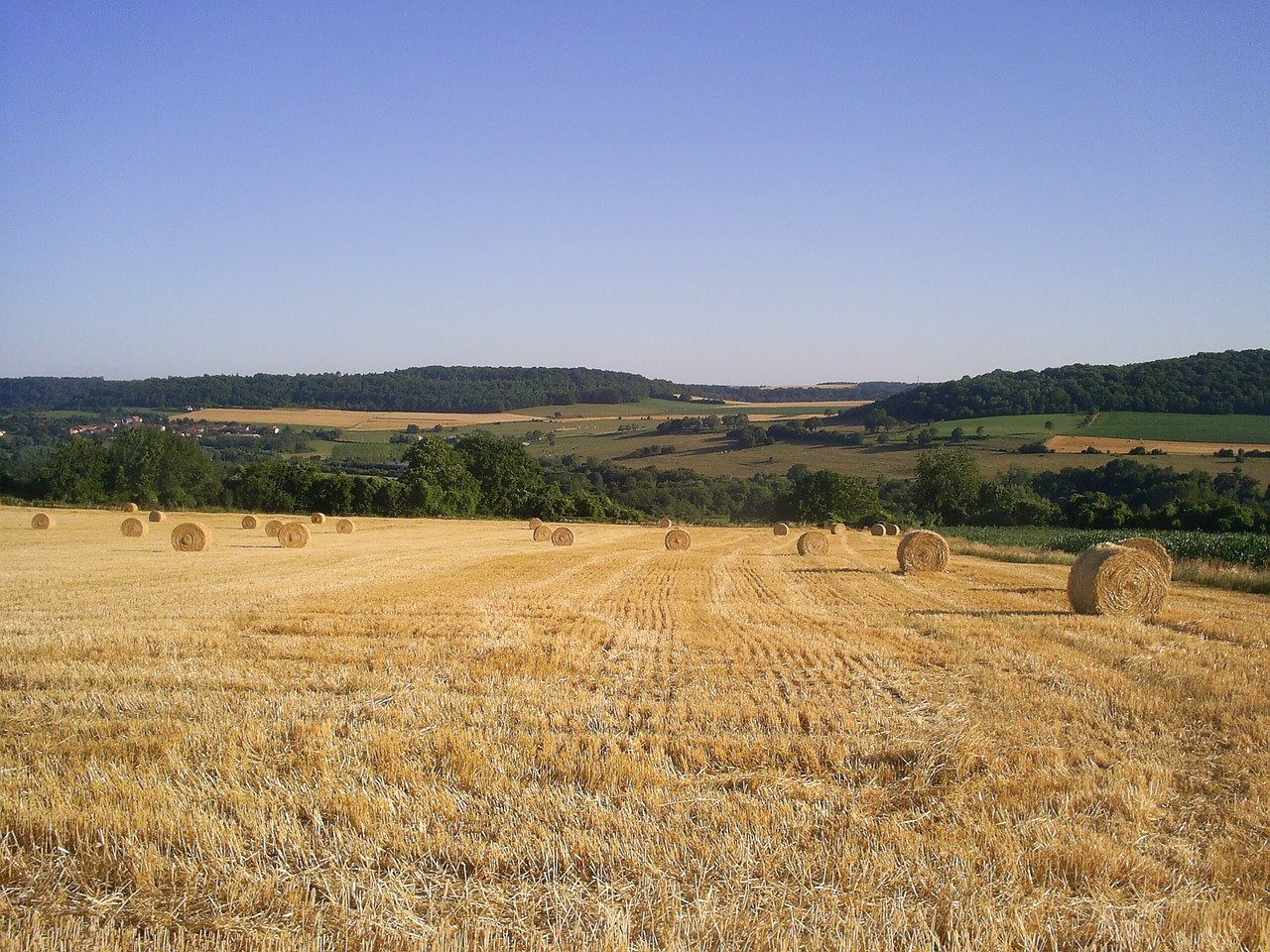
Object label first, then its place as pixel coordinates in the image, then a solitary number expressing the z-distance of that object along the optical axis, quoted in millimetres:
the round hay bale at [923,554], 23312
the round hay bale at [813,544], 33066
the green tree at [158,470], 65688
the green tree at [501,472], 74312
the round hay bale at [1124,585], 14695
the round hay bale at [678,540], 35125
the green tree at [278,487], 61906
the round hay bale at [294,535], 31891
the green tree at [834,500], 76438
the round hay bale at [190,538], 27844
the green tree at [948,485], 77875
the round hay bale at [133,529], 34594
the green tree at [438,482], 63406
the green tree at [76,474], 61094
